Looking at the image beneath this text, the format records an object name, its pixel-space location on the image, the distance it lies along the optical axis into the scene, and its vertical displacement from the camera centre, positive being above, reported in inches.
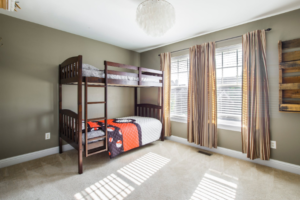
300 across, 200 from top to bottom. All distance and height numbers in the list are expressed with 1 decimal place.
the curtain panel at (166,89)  138.9 +10.1
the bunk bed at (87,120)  81.7 -9.1
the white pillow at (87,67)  95.5 +21.3
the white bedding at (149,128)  115.0 -23.4
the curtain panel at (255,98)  89.8 +1.2
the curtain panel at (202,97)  110.4 +2.2
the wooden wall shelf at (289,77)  80.2 +12.9
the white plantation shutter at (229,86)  102.7 +10.0
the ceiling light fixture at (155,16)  66.2 +38.8
